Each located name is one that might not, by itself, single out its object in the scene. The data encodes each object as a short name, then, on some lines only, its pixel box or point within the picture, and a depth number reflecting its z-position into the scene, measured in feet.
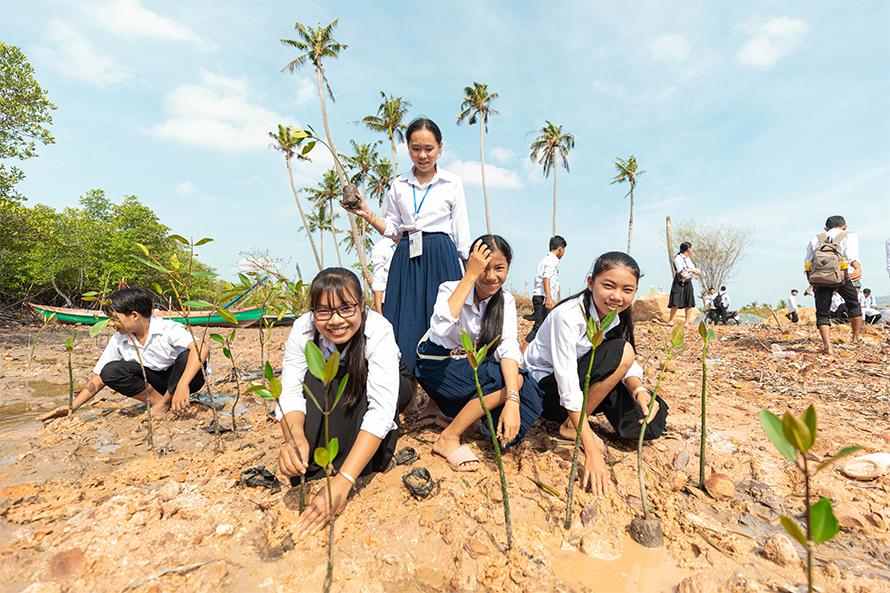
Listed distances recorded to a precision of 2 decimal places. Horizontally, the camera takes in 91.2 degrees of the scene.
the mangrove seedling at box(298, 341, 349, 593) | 3.84
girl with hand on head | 6.67
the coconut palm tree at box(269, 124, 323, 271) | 65.88
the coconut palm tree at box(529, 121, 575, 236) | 77.30
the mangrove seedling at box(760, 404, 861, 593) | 2.51
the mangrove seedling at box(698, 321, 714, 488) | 5.53
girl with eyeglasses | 5.66
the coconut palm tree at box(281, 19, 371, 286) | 57.98
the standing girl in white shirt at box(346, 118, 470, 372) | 8.77
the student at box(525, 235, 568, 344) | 21.22
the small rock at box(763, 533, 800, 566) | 4.93
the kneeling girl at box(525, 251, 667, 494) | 6.63
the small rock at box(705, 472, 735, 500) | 6.41
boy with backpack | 15.64
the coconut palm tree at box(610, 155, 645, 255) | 72.95
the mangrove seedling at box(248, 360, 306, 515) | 4.69
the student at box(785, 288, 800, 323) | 34.39
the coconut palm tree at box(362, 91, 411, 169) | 68.13
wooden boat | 35.60
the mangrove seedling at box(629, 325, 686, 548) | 5.32
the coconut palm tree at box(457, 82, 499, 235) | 71.92
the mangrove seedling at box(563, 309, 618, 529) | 4.74
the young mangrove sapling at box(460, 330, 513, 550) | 4.38
